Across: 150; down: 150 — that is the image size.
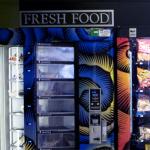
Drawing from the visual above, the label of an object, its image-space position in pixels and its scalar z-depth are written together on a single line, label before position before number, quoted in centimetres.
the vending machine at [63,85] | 340
